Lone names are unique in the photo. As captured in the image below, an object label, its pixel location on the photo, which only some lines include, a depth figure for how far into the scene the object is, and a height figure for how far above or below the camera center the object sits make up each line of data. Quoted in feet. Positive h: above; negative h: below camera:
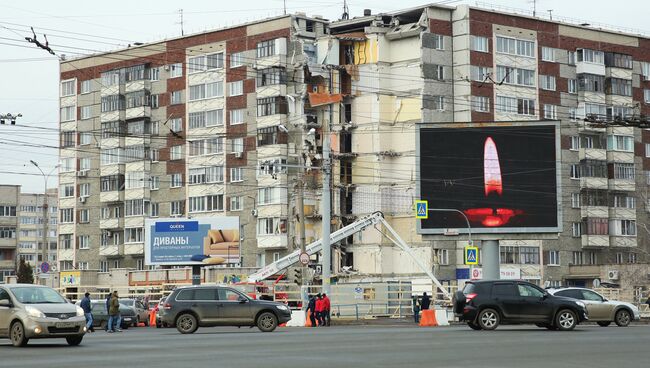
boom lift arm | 255.70 +7.49
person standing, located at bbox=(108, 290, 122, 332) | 152.97 -3.44
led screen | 201.36 +17.07
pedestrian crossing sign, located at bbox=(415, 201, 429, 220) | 196.83 +11.50
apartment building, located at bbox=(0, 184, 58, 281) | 507.71 +26.00
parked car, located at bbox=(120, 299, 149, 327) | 181.68 -3.92
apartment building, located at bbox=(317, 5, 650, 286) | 313.12 +44.48
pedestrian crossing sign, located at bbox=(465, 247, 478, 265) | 193.47 +4.13
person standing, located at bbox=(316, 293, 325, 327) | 167.73 -3.68
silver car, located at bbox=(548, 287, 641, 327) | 148.46 -3.18
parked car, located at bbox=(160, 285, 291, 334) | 134.51 -2.79
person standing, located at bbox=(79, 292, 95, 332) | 150.92 -3.02
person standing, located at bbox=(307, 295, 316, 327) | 167.56 -3.82
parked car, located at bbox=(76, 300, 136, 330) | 174.81 -4.42
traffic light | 241.94 +1.32
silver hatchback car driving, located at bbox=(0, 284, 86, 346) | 95.04 -2.40
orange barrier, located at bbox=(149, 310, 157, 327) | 191.02 -5.37
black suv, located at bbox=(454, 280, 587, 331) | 126.93 -2.62
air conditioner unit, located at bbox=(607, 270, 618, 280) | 317.69 +1.67
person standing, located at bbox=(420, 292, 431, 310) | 179.01 -2.89
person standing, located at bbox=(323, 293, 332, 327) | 167.94 -3.83
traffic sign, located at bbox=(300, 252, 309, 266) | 190.80 +3.77
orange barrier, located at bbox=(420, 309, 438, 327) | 159.84 -4.66
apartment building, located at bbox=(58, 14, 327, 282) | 321.93 +40.55
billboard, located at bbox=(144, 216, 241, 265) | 258.98 +8.93
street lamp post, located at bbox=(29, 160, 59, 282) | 342.60 +22.72
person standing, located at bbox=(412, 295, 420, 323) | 184.55 -4.32
